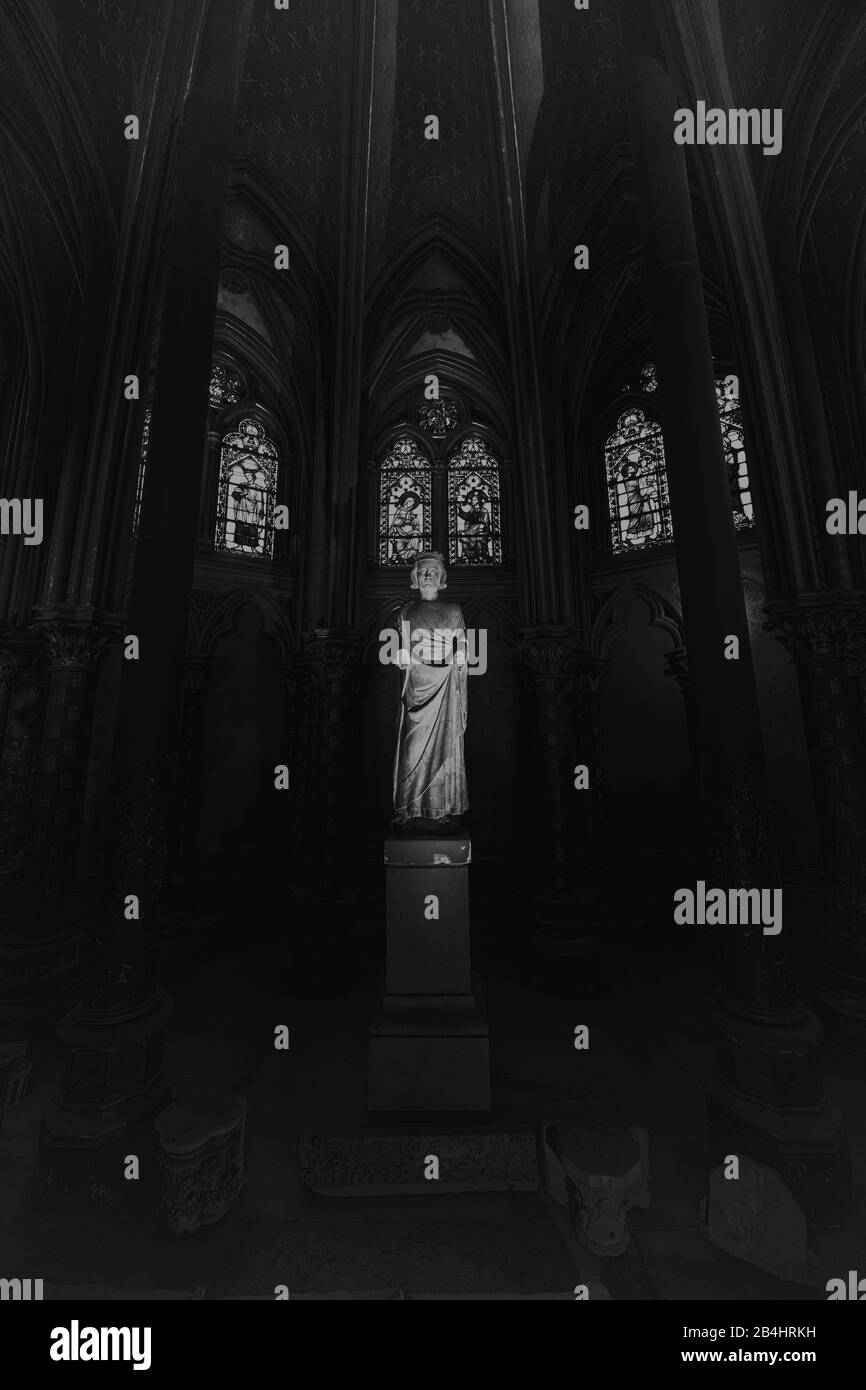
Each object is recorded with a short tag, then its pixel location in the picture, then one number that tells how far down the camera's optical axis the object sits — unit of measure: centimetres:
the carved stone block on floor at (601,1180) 294
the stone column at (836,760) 575
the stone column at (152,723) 329
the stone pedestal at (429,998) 389
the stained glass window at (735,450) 941
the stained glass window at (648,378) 1084
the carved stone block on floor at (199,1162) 308
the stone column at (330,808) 767
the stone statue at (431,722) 437
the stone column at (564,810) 745
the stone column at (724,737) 319
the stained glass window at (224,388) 1049
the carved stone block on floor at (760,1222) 289
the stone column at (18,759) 703
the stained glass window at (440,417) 1161
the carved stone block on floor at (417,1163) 345
